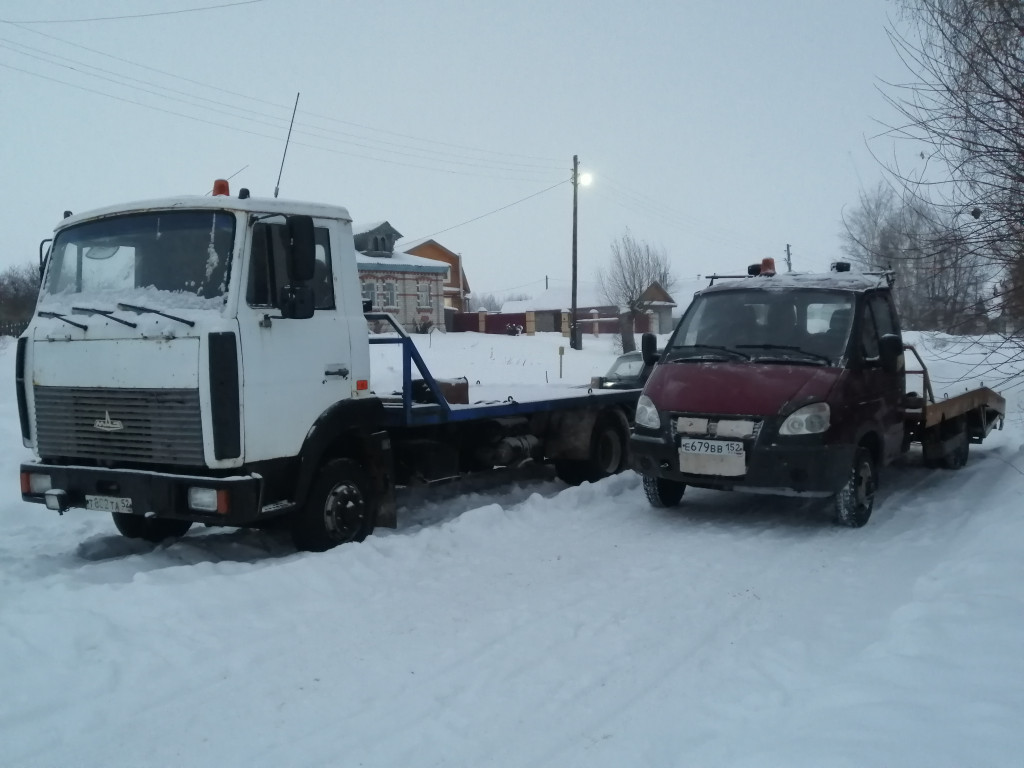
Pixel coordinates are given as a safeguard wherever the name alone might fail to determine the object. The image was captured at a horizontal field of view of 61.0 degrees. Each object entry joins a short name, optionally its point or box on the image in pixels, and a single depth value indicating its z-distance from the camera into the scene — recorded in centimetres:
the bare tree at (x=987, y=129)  698
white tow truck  575
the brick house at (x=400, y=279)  4347
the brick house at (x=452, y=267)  5766
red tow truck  685
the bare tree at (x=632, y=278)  4831
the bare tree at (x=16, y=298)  3124
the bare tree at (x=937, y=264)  798
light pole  3806
